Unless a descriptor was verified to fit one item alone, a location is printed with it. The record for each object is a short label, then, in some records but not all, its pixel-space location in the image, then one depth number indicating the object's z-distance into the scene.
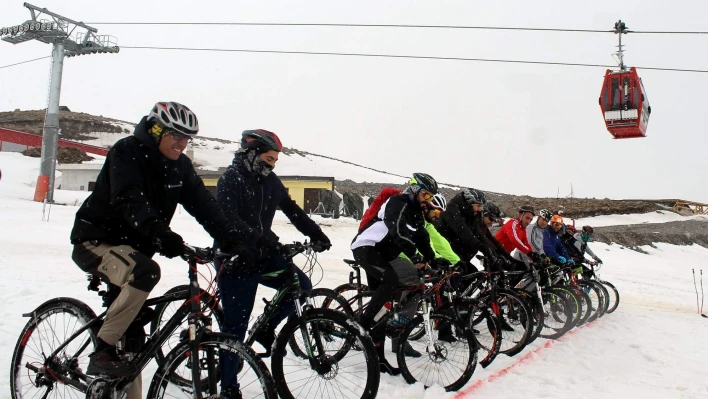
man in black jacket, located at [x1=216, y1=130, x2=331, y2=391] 4.05
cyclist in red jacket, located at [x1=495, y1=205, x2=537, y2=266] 8.30
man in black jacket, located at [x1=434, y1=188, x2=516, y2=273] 7.09
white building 37.53
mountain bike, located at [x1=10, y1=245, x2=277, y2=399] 3.19
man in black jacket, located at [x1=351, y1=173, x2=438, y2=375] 5.48
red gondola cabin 14.93
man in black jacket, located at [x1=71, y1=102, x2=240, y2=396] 3.17
